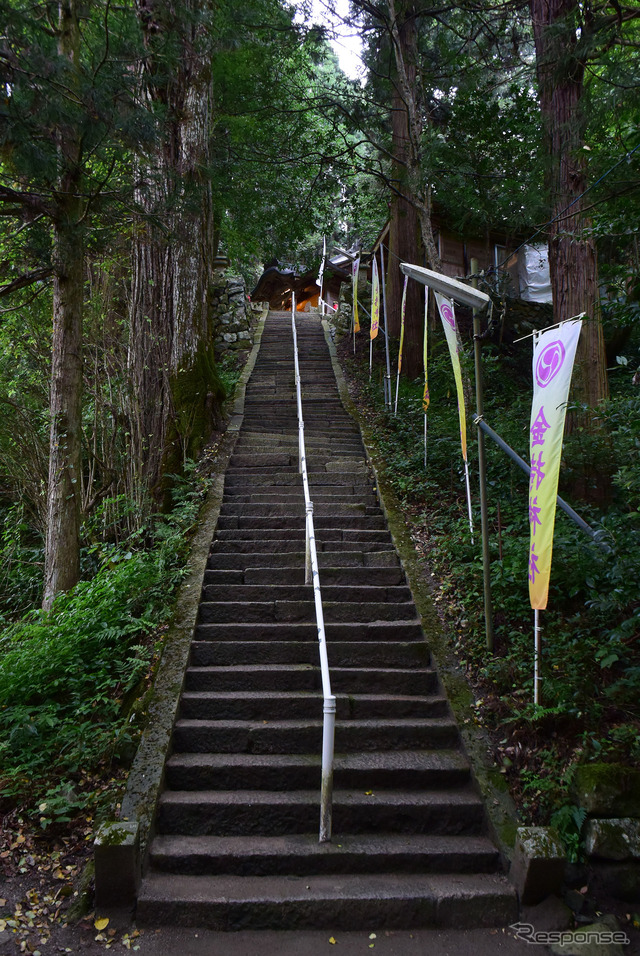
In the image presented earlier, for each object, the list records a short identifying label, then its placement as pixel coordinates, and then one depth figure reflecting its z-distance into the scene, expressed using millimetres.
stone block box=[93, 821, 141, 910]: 3182
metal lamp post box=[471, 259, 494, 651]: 4539
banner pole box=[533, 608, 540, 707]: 3816
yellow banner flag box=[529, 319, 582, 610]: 3711
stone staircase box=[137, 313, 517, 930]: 3283
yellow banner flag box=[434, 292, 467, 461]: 5367
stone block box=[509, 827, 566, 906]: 3203
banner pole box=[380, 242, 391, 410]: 9875
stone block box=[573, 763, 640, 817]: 3328
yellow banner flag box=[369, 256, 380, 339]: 9940
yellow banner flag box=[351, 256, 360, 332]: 12738
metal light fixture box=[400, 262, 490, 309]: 4279
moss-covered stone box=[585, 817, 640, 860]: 3252
